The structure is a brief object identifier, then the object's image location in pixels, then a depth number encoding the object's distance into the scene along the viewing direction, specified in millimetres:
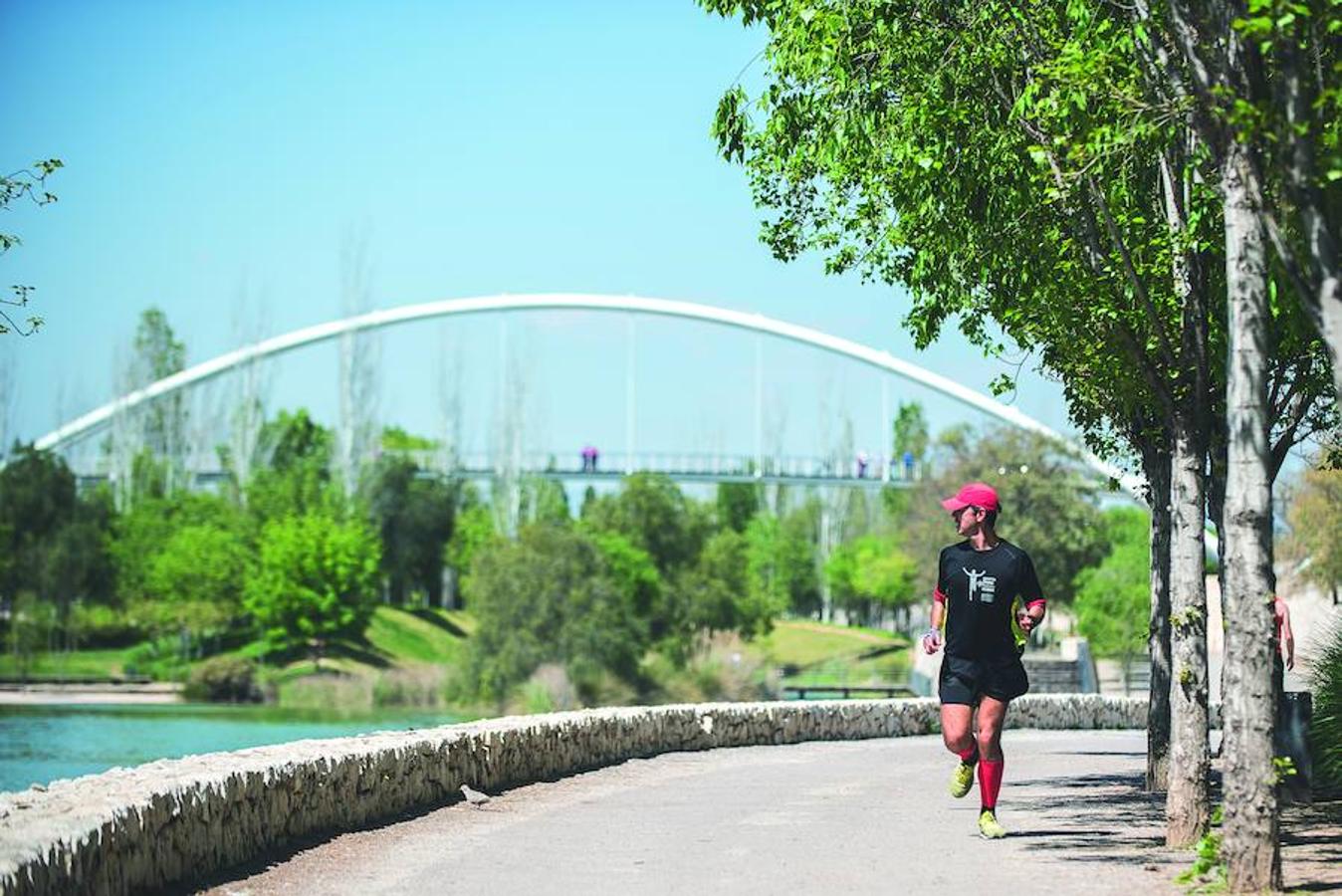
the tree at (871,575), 113000
